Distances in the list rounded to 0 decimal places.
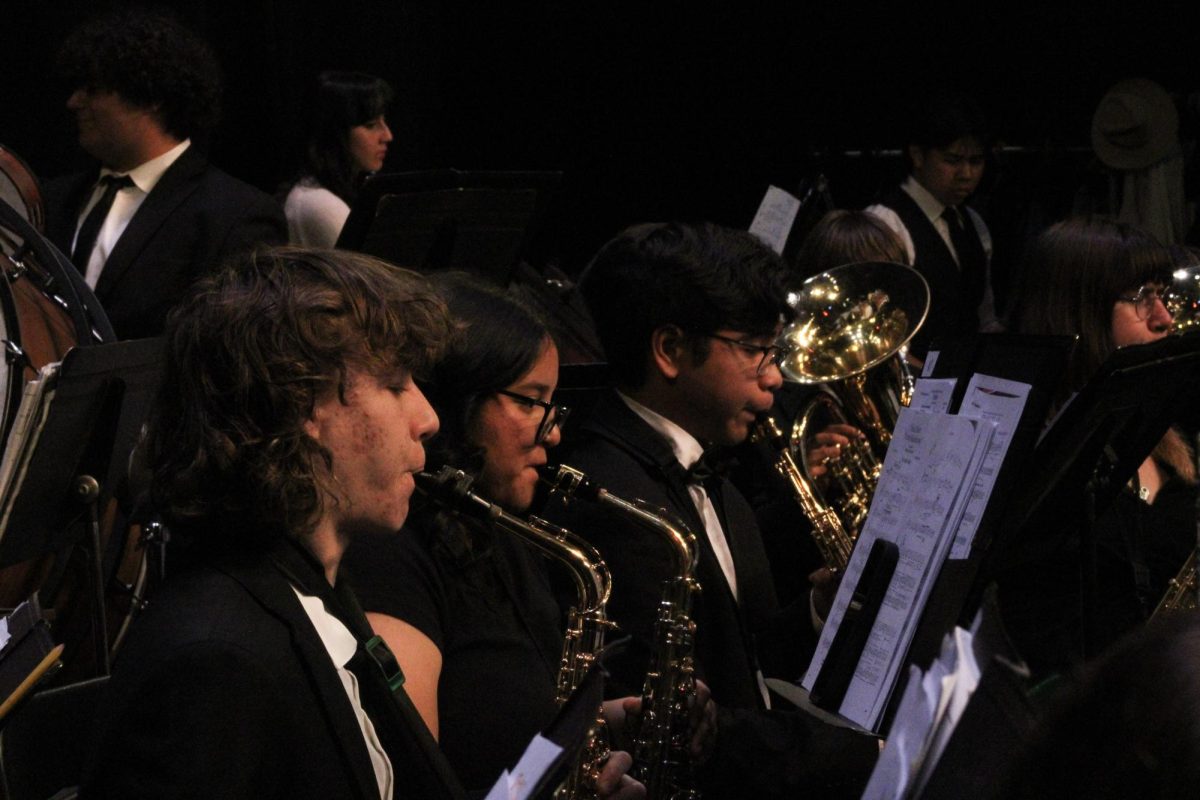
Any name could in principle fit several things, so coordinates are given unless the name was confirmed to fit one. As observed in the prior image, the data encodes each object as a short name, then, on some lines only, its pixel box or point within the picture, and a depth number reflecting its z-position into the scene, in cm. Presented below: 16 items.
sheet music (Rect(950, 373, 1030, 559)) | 352
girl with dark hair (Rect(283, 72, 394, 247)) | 852
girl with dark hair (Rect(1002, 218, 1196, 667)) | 571
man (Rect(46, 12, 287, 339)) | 698
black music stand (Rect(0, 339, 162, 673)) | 466
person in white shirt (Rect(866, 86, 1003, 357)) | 964
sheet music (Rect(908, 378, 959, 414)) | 390
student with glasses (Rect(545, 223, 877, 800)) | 484
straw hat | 998
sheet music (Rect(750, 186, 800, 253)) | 866
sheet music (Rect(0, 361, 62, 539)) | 456
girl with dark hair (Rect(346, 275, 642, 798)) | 379
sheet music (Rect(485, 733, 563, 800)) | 211
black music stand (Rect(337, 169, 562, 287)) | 601
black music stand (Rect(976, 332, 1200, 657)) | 352
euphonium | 622
